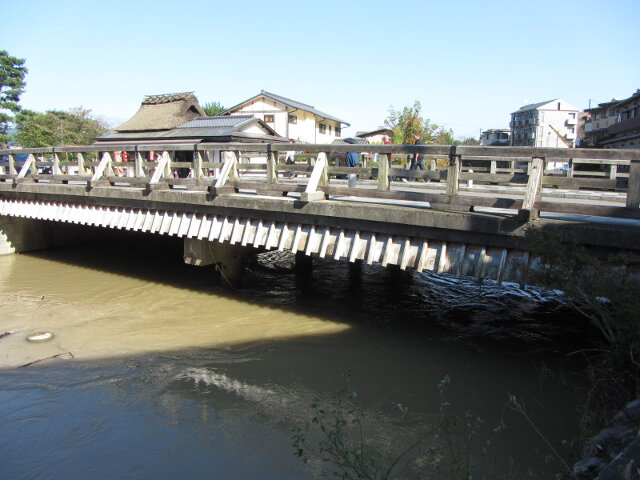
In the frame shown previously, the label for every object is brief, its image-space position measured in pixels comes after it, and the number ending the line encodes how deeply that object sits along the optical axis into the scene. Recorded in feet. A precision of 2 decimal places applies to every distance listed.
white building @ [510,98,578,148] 223.51
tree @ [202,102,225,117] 186.70
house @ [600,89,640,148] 110.52
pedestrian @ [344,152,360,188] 43.88
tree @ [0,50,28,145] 123.65
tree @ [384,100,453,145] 121.60
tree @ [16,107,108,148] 145.89
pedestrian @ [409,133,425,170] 47.55
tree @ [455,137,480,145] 277.03
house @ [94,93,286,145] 83.41
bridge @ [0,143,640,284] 18.44
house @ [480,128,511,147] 268.99
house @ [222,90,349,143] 137.18
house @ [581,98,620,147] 164.94
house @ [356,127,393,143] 189.16
